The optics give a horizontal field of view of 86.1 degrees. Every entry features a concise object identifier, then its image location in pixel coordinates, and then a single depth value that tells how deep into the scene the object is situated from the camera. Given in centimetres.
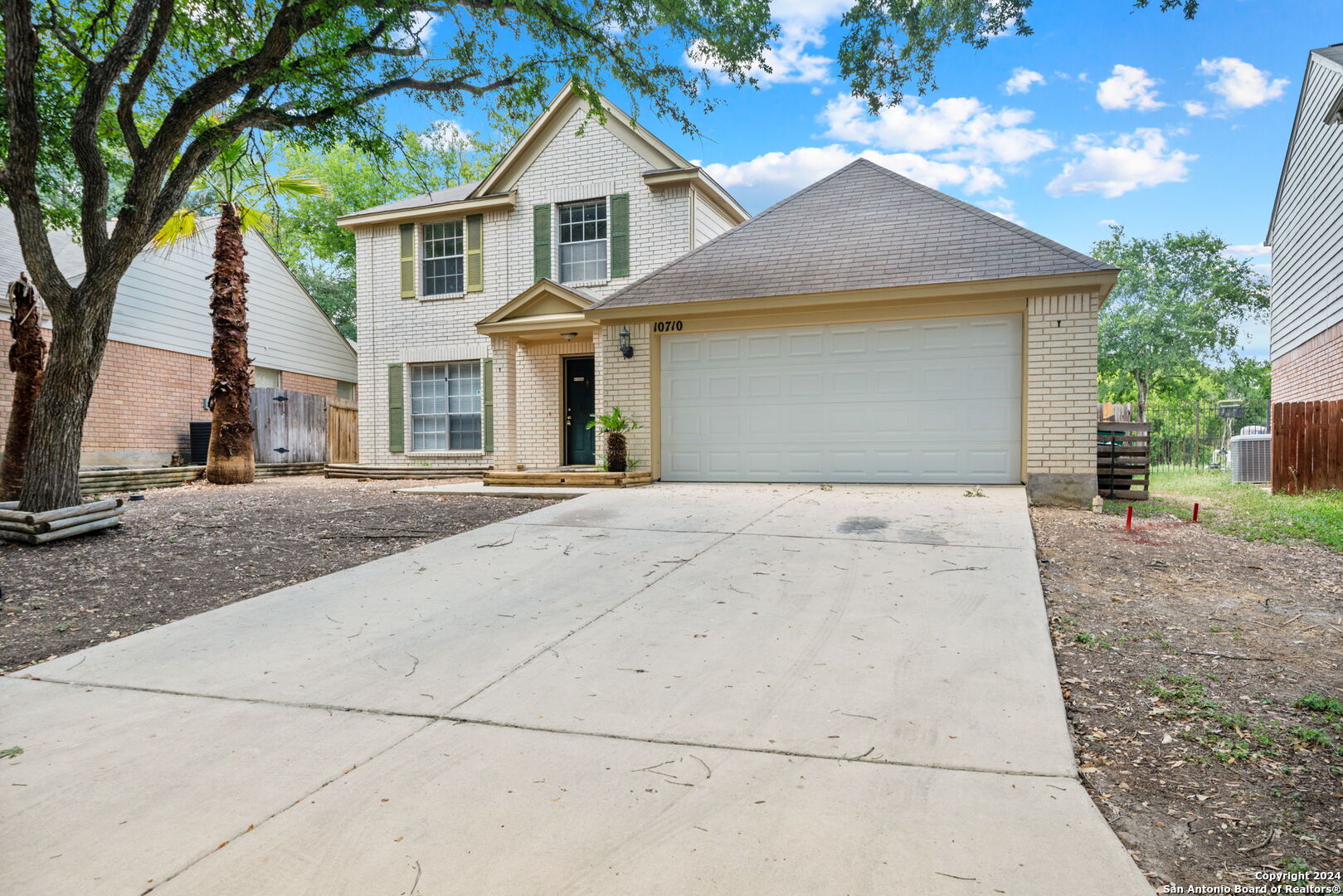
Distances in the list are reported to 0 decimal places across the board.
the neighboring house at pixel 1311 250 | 1234
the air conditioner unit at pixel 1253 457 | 1434
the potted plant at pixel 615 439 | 1068
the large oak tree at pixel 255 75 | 701
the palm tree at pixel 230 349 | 1246
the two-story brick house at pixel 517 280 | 1347
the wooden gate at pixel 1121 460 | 1006
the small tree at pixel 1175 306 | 2459
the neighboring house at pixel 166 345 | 1384
